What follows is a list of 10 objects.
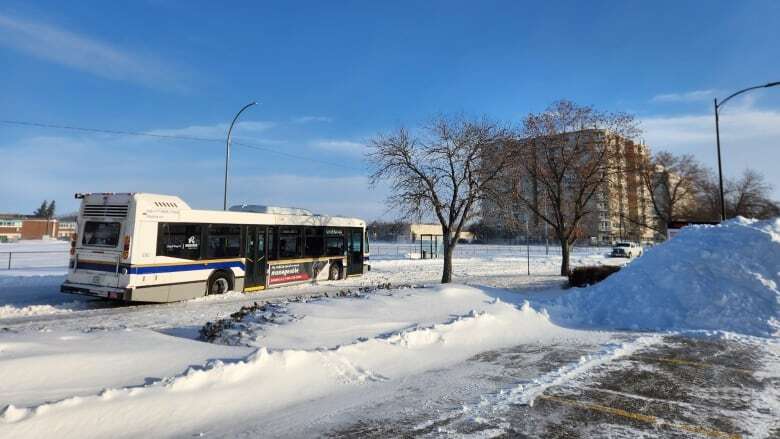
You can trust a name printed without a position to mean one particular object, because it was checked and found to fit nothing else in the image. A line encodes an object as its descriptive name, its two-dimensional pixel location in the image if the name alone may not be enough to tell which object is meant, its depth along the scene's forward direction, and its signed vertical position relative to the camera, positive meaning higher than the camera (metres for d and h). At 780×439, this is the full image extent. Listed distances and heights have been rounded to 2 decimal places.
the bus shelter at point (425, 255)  41.58 -0.37
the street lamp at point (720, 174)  19.61 +3.39
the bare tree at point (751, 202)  50.31 +5.72
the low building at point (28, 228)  98.05 +3.93
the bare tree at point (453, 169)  20.72 +3.62
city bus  13.05 -0.04
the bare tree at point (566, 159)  25.19 +5.07
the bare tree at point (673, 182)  44.66 +7.08
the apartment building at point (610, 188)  24.45 +3.93
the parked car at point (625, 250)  49.00 +0.38
